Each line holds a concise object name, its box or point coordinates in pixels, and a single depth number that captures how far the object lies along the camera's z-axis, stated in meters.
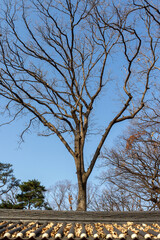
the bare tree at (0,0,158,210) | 7.27
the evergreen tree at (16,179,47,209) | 16.96
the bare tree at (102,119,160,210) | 10.95
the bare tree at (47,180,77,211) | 20.05
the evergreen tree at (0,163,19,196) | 19.47
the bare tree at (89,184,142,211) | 12.88
